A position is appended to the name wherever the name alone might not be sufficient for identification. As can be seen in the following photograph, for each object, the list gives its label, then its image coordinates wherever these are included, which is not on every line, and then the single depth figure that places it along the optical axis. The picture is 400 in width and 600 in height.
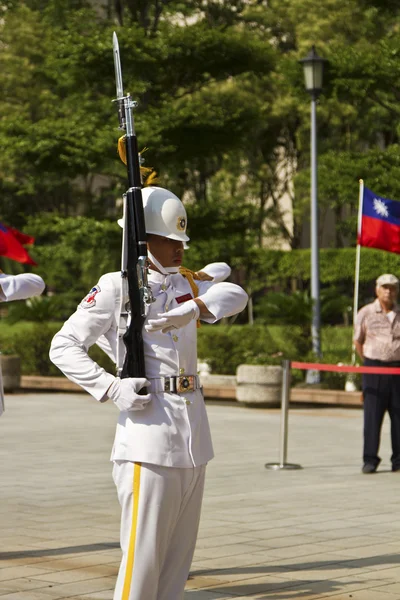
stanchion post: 12.12
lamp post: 21.39
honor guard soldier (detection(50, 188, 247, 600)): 4.88
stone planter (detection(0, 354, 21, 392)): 21.70
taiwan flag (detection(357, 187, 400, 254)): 19.83
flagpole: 19.88
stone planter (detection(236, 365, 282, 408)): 19.09
